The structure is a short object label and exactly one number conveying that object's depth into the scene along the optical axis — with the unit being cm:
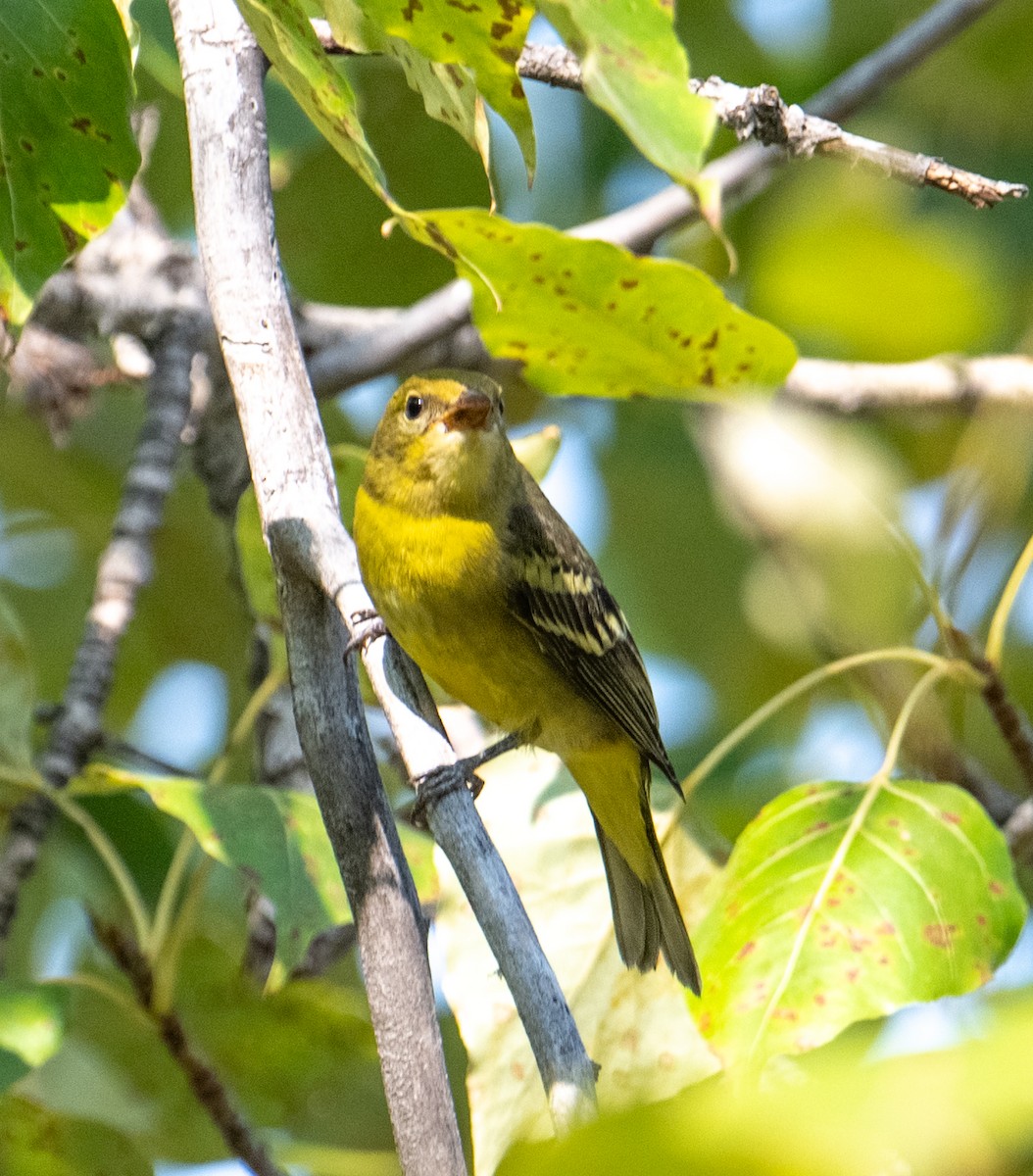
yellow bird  659
